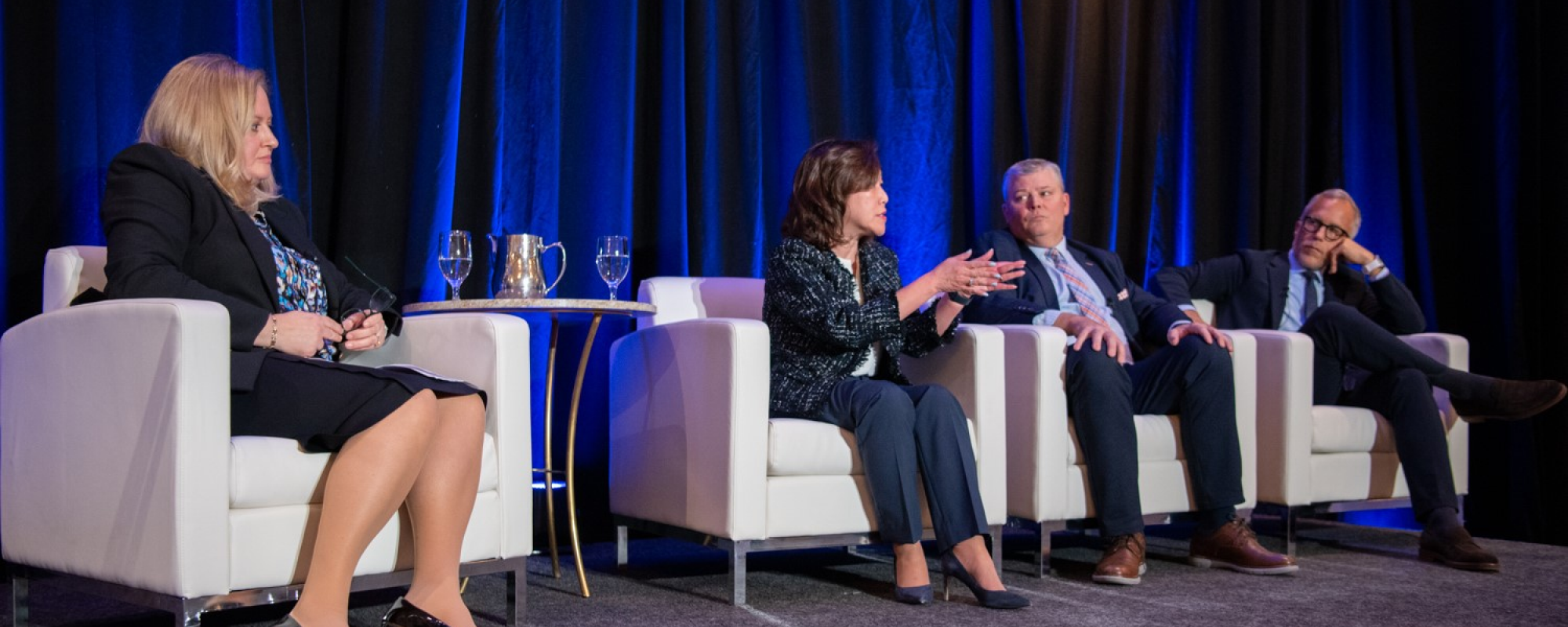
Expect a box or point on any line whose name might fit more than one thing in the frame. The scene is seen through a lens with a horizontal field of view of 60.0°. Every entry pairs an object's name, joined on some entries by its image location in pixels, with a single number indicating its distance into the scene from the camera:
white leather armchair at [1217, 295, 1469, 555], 3.45
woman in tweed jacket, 2.72
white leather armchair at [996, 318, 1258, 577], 3.08
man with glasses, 3.52
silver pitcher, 3.07
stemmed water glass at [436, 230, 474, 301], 3.00
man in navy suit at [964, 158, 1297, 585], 3.07
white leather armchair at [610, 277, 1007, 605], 2.70
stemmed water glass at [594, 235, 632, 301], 3.14
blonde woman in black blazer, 2.07
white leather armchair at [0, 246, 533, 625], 1.97
